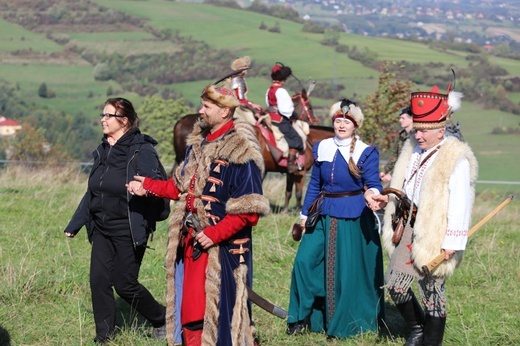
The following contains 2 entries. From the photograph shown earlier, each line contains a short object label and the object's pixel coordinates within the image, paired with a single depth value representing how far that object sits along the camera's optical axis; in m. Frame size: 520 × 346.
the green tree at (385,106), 17.80
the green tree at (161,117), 48.25
